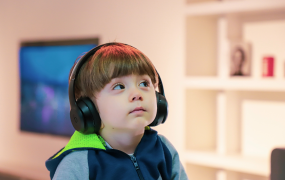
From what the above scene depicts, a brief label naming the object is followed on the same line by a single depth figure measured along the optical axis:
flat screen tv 2.75
